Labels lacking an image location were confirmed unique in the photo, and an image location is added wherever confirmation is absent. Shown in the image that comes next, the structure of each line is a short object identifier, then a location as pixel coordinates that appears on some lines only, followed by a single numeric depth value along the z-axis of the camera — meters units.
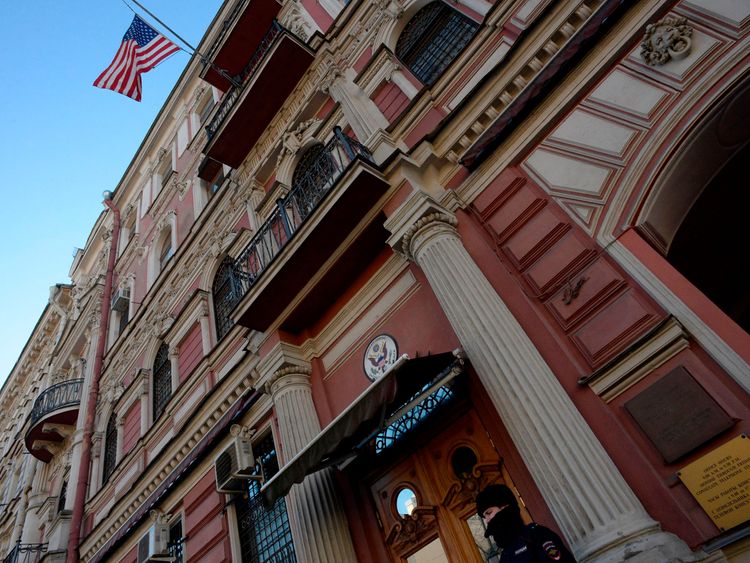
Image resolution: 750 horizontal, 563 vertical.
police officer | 3.37
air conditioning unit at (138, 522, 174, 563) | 9.12
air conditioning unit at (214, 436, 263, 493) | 8.04
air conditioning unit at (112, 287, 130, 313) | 17.22
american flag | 13.89
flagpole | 13.45
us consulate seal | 6.82
